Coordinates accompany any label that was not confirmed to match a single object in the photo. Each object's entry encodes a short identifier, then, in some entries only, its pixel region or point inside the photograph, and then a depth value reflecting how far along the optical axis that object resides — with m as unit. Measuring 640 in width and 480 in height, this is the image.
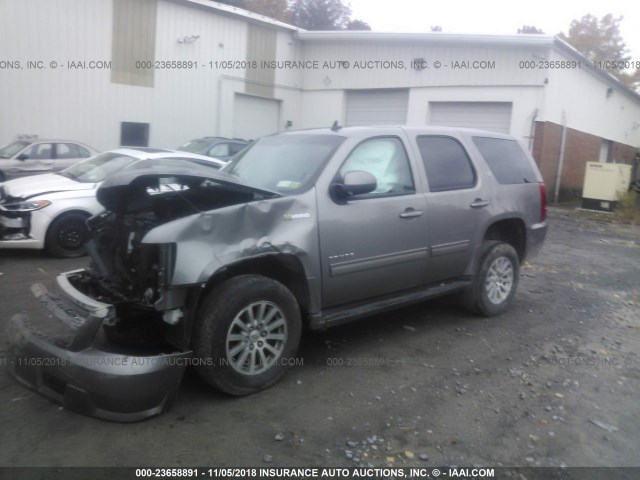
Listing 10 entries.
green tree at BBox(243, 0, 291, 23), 37.38
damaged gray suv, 3.50
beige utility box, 15.71
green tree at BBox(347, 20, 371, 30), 43.19
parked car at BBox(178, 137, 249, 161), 14.22
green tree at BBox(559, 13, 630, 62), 41.94
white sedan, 7.35
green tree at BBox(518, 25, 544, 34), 45.89
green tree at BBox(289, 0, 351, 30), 41.06
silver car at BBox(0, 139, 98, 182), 12.54
